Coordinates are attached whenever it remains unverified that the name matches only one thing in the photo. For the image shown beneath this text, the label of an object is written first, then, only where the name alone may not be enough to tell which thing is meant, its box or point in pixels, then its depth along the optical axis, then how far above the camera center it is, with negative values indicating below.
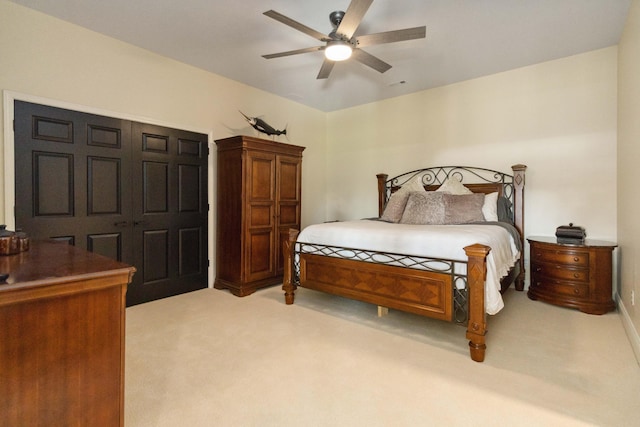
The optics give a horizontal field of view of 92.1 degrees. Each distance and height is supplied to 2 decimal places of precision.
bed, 2.30 -0.37
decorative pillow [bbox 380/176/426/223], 3.94 +0.10
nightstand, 3.04 -0.65
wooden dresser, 0.93 -0.44
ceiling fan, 2.18 +1.39
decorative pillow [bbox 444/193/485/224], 3.61 +0.02
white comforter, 2.37 -0.27
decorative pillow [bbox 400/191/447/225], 3.65 +0.01
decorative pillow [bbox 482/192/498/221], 3.68 +0.04
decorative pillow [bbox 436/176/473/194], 4.09 +0.31
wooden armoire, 3.79 +0.00
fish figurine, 4.15 +1.15
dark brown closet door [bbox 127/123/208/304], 3.47 +0.00
